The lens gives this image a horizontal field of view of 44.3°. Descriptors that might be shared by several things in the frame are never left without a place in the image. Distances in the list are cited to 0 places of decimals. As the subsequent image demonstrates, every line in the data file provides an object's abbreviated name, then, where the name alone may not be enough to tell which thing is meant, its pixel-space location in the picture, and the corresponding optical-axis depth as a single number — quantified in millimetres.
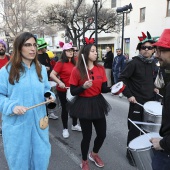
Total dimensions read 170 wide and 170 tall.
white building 17812
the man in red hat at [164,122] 1439
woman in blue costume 1986
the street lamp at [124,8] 8938
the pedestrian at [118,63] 8117
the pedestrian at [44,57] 4645
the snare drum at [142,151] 1788
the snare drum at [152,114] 2308
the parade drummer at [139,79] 2886
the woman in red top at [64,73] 3926
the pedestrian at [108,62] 9150
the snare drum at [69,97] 2942
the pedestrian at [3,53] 3906
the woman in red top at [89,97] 2693
